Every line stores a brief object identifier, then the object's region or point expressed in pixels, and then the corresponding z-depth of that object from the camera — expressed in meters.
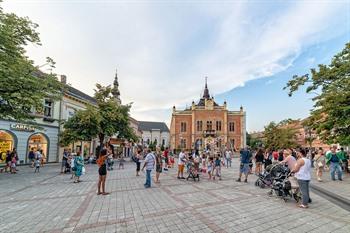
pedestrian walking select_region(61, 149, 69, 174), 15.78
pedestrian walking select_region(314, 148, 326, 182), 12.08
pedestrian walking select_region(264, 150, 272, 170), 13.55
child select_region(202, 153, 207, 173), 18.33
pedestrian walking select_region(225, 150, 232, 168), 22.14
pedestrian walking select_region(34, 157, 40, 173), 16.28
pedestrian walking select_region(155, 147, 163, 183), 11.36
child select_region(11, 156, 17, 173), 15.60
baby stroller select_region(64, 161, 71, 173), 15.88
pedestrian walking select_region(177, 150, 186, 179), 13.18
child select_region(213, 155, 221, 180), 13.08
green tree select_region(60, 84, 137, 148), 23.52
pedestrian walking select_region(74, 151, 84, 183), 11.70
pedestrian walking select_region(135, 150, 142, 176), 14.64
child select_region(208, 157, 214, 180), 13.22
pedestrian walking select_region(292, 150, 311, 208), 6.80
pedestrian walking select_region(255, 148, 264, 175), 13.27
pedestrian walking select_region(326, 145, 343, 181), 12.14
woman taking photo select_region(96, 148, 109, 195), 8.41
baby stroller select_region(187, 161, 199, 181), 12.14
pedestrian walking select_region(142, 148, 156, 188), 10.09
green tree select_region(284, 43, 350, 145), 12.88
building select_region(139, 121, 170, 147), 93.69
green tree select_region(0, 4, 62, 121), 11.67
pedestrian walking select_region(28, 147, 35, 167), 20.03
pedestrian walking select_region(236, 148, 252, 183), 11.30
